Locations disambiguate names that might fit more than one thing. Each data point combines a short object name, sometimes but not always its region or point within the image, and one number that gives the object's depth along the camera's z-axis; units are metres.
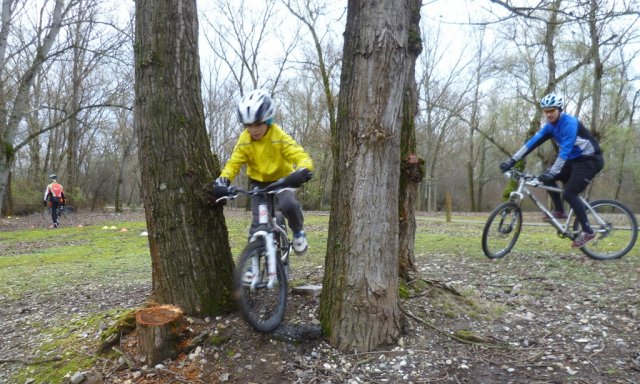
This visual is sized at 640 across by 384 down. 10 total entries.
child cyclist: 3.61
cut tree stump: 3.21
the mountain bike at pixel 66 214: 19.75
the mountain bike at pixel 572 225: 6.09
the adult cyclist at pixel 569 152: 5.60
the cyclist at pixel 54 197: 15.79
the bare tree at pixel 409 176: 4.03
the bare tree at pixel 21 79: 15.96
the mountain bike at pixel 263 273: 3.26
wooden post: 16.26
